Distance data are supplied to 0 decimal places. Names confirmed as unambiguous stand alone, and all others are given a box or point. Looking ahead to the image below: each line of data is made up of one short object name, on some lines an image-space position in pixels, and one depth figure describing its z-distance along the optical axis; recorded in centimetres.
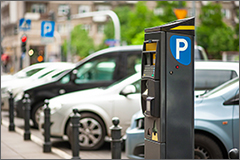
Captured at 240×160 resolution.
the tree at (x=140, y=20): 6288
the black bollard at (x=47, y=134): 952
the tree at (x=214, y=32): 6605
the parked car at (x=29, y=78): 1375
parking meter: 477
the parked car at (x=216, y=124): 719
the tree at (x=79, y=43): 8105
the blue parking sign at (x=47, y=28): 1595
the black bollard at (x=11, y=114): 1277
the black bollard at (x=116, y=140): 663
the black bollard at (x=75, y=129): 796
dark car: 1293
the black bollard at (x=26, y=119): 1123
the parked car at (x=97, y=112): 995
